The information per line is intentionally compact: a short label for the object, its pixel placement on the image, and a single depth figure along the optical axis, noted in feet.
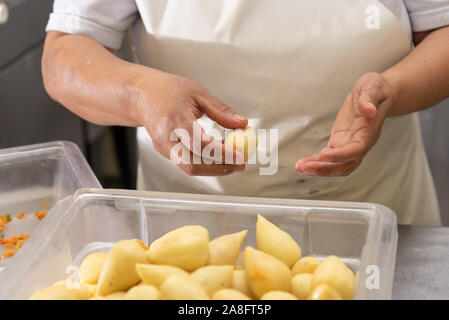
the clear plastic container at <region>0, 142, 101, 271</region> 3.34
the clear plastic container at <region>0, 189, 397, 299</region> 1.98
